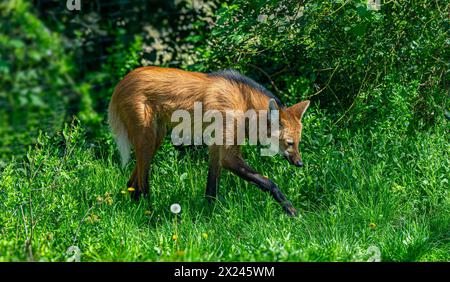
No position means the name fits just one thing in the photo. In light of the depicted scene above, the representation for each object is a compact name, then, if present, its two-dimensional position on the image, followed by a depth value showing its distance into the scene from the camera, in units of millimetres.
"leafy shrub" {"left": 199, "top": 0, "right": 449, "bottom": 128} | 5492
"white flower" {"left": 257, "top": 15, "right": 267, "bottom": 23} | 5642
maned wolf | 5066
